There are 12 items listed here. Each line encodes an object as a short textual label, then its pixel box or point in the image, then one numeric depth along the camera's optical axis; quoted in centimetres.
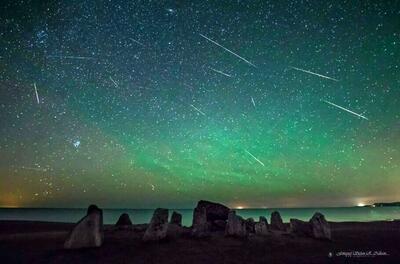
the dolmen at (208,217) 1500
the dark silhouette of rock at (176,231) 1470
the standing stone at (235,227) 1503
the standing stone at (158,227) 1323
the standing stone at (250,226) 1683
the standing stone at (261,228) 1651
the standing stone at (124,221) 1953
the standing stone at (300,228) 1622
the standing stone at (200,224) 1471
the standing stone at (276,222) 1992
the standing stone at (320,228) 1503
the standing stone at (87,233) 1140
